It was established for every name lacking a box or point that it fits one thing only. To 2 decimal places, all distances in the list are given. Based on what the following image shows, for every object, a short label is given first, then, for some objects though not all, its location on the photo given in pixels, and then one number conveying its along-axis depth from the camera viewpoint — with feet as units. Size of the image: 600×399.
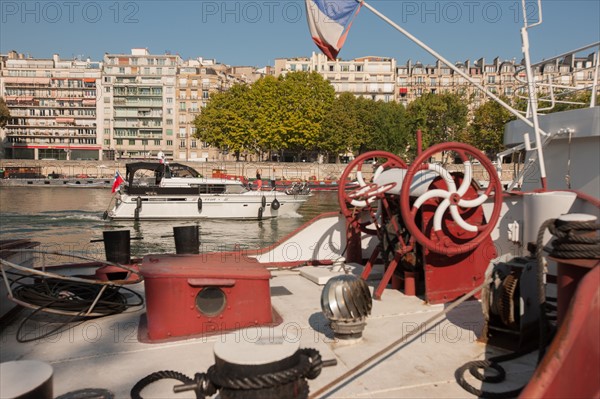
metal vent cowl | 16.55
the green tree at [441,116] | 262.26
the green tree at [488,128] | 238.07
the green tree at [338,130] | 274.57
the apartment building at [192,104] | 360.89
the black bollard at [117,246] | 26.68
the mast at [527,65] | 24.44
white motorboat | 110.42
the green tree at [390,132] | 280.10
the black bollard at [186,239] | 26.81
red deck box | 17.61
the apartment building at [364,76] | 385.70
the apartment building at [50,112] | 368.07
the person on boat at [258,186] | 125.75
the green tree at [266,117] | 258.16
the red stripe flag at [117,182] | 112.08
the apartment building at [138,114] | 370.94
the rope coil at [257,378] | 8.67
